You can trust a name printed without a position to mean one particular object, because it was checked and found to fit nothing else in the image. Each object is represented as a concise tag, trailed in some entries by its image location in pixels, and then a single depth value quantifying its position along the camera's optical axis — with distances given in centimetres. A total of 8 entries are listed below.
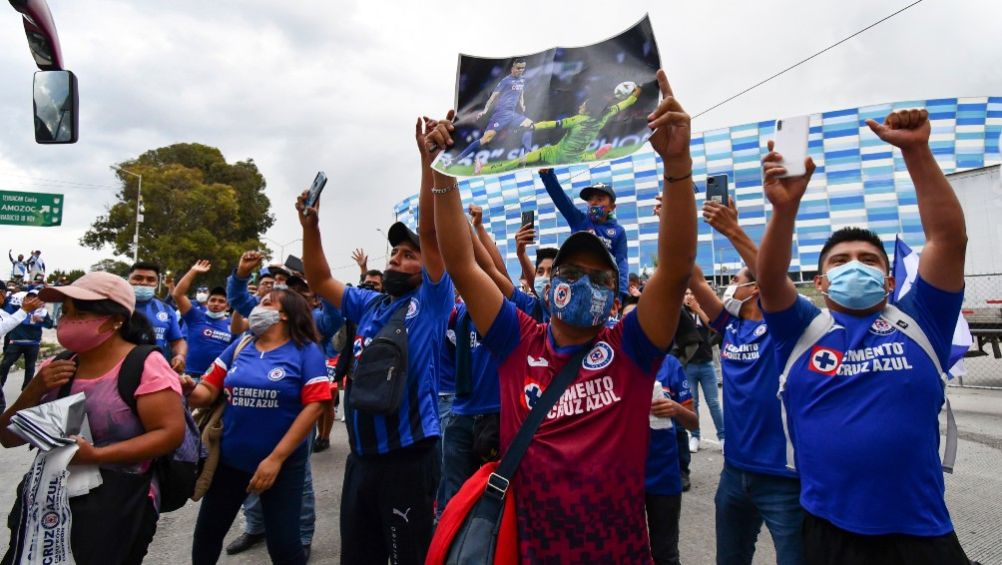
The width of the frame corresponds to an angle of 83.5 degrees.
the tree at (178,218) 2923
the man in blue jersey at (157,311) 587
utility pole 2806
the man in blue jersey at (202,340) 675
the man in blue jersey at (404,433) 262
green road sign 1791
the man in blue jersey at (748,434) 258
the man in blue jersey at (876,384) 191
